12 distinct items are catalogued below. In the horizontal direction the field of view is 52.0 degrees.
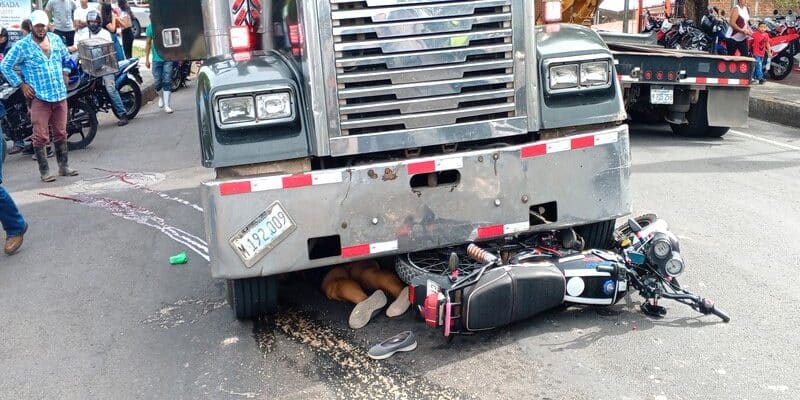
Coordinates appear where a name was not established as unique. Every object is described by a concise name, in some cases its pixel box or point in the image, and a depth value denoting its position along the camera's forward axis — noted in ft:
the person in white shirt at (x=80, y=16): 52.13
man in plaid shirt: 30.25
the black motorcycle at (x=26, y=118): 37.76
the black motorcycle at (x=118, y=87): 39.37
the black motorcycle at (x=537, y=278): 14.21
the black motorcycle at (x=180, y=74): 57.95
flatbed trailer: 32.63
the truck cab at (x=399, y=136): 14.38
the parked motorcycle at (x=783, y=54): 52.97
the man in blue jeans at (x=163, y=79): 46.96
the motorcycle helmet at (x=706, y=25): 55.26
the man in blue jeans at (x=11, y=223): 23.31
